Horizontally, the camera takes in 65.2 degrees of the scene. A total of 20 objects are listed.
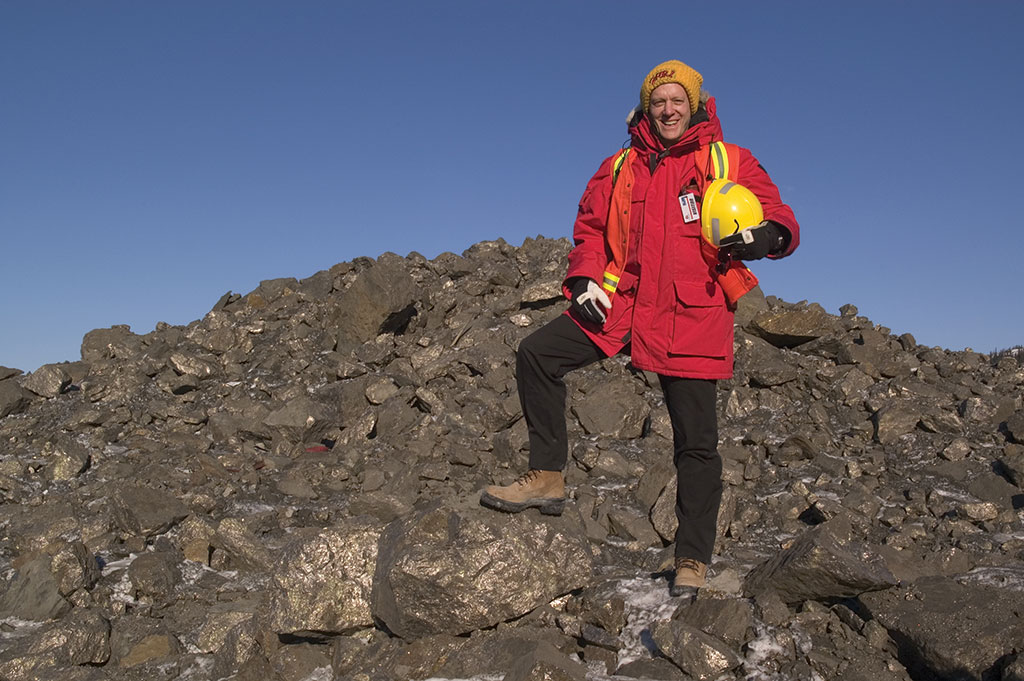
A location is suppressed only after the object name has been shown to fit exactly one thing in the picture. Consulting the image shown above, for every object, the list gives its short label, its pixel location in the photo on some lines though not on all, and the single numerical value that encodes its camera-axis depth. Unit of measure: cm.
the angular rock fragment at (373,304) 1043
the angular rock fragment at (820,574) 411
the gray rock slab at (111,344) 1267
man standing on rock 411
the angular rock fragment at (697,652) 374
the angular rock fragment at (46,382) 1134
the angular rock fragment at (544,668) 356
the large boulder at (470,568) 416
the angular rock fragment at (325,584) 439
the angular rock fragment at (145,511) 645
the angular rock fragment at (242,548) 601
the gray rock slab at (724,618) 395
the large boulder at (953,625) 372
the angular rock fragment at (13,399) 1084
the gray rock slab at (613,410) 805
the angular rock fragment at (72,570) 551
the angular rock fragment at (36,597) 545
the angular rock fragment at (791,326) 941
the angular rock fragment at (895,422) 790
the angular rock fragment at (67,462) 830
